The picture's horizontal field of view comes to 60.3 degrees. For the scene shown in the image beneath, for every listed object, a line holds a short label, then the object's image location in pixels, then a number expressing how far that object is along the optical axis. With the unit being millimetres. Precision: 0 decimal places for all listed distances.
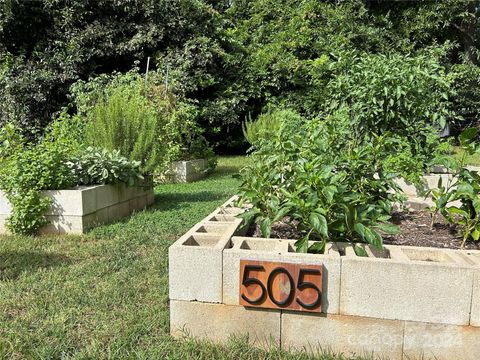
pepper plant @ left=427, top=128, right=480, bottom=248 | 2279
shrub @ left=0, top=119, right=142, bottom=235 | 3676
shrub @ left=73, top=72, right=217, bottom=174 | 5188
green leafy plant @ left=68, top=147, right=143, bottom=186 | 4207
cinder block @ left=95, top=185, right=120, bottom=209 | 4070
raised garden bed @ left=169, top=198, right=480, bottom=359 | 1780
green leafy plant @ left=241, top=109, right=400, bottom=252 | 2113
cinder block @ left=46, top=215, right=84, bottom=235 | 3802
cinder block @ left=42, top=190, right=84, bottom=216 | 3785
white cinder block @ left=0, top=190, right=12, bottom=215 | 3826
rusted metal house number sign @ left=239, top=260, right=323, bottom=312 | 1854
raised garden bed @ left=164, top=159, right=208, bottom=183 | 7570
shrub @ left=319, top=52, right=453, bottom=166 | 3670
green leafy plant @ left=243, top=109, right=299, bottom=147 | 8570
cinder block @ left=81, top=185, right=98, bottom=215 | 3811
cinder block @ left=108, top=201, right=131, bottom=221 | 4268
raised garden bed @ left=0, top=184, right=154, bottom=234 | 3793
